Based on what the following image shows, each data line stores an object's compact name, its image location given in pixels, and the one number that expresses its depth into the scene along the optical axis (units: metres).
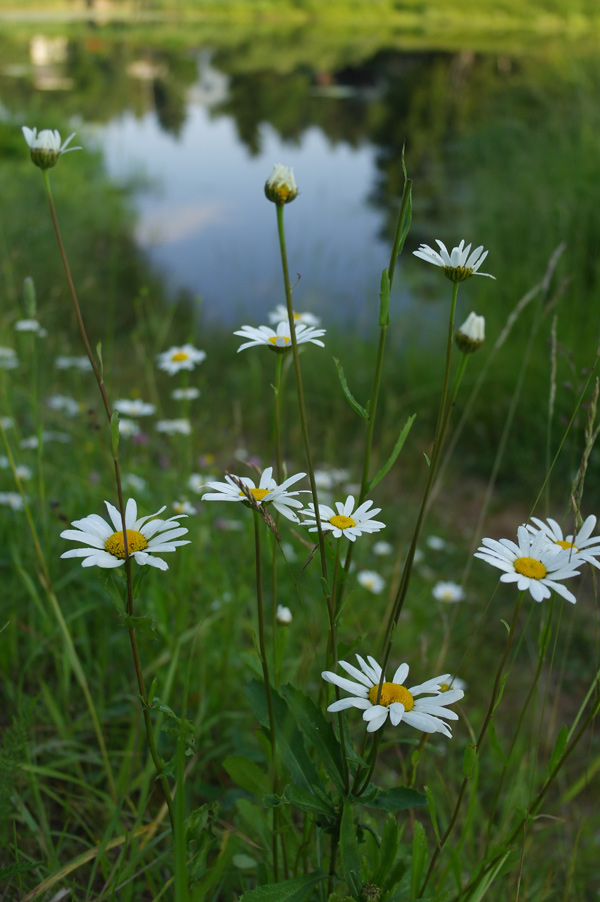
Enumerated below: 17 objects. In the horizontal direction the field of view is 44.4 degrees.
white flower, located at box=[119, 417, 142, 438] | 1.60
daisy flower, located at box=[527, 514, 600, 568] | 0.59
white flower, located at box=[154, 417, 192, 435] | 1.67
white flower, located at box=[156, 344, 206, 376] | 1.36
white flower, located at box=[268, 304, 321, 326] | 0.89
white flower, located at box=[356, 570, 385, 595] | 1.75
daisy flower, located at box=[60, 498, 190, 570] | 0.58
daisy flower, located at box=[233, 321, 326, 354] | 0.69
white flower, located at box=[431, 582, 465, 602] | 1.75
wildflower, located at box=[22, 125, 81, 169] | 0.71
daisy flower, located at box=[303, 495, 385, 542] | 0.62
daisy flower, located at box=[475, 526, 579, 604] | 0.57
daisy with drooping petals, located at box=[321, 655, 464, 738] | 0.56
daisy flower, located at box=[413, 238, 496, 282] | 0.62
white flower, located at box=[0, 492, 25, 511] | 1.52
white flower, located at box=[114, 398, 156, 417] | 1.66
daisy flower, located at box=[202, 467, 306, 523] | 0.61
